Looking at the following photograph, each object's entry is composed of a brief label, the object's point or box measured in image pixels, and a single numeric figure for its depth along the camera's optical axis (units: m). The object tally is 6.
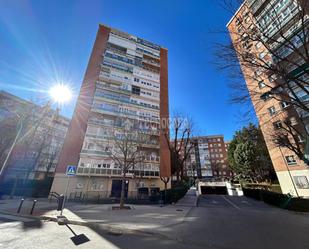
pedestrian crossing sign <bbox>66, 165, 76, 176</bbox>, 8.98
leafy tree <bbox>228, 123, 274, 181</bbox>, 29.95
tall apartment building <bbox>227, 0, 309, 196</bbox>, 6.63
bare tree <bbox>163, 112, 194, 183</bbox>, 22.66
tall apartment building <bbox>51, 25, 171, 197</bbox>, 22.73
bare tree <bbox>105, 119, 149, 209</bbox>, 14.85
